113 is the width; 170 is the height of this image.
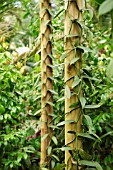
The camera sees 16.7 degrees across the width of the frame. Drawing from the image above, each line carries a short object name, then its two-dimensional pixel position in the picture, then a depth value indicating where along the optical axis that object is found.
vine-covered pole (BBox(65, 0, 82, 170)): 2.87
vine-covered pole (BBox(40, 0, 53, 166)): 3.76
